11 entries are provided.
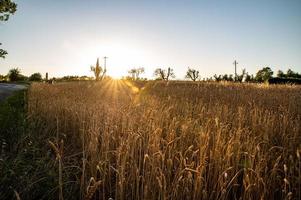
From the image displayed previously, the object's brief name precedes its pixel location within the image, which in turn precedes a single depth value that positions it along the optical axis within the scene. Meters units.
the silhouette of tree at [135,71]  86.31
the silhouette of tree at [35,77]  70.84
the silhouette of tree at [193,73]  83.63
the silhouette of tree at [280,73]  89.31
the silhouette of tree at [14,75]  68.04
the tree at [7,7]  16.62
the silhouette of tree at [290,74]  74.62
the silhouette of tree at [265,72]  93.62
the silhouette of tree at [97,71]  55.46
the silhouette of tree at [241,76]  65.03
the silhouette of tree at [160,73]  80.90
